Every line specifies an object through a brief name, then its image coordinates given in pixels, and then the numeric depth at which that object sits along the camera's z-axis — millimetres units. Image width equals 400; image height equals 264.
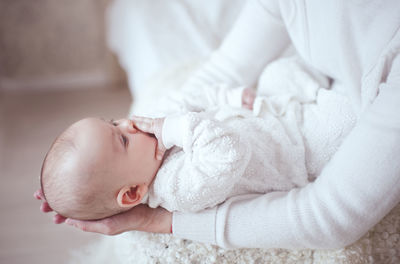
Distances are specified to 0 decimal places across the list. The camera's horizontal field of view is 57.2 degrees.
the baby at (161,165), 756
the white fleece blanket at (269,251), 783
